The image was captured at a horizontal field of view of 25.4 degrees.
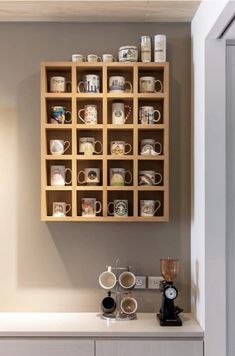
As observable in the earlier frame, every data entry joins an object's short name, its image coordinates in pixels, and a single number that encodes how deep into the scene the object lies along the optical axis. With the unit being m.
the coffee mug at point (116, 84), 2.68
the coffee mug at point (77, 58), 2.70
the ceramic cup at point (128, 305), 2.64
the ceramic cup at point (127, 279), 2.68
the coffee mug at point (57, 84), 2.69
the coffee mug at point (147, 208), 2.67
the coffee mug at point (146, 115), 2.67
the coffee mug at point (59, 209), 2.68
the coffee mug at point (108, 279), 2.69
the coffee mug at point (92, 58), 2.70
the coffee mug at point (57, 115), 2.69
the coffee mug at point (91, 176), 2.69
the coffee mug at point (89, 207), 2.67
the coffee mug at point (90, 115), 2.69
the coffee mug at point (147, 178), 2.68
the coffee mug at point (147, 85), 2.70
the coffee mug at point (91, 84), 2.67
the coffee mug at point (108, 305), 2.65
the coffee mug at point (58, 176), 2.68
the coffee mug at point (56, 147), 2.69
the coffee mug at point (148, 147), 2.67
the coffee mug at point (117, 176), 2.68
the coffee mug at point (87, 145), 2.68
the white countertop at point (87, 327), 2.41
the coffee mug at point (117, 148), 2.68
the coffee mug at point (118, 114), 2.70
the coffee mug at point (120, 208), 2.66
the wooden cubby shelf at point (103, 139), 2.64
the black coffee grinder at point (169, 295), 2.51
